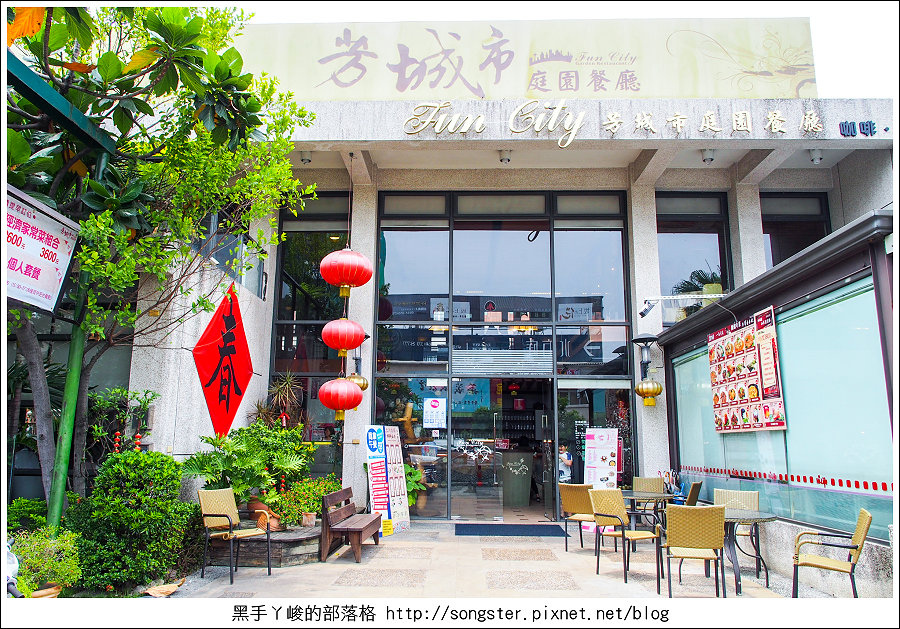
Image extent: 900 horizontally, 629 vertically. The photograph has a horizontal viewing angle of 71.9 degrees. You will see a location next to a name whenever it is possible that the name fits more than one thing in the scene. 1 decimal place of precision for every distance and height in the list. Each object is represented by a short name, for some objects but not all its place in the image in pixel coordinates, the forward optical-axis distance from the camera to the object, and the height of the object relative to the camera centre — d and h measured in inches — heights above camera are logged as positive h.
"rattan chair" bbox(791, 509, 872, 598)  188.1 -37.5
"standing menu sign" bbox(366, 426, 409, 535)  340.2 -26.7
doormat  350.7 -55.5
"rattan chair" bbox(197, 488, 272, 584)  249.6 -35.8
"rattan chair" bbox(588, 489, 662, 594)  259.6 -31.6
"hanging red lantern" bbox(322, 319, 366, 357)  310.5 +47.7
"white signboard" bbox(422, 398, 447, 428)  398.9 +12.1
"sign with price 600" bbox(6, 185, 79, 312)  177.5 +53.5
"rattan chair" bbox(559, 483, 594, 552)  301.4 -33.5
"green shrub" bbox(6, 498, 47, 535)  229.3 -31.5
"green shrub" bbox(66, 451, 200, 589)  214.4 -31.9
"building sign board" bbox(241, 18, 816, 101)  383.9 +230.2
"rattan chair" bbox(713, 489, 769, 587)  255.4 -28.9
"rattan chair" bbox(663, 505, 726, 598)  213.5 -32.2
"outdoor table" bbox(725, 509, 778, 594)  222.4 -31.9
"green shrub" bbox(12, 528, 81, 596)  188.7 -39.9
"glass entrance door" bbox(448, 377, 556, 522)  394.6 -10.5
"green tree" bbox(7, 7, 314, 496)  196.9 +97.9
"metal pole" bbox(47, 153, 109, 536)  213.5 +5.9
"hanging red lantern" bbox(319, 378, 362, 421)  309.9 +18.2
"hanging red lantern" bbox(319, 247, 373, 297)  297.9 +77.4
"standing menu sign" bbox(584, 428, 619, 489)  373.7 -14.2
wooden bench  273.4 -41.6
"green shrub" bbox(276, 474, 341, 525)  291.6 -32.6
